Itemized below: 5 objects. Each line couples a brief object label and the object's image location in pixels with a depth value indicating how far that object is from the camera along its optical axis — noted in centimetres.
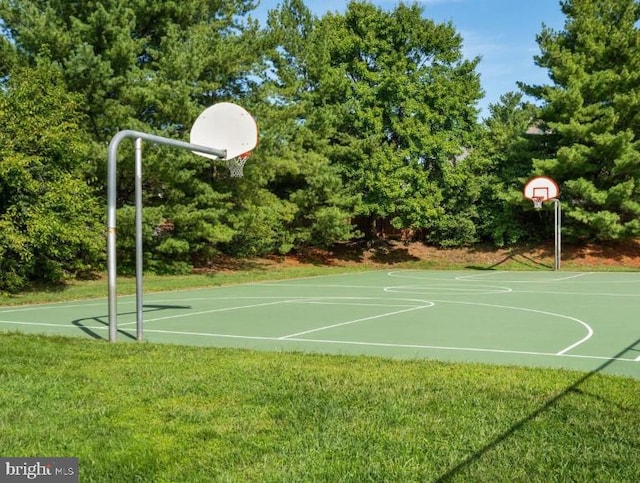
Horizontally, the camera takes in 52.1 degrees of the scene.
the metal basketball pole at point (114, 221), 823
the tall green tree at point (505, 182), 3083
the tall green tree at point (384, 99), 2920
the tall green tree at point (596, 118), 2769
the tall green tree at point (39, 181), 1456
